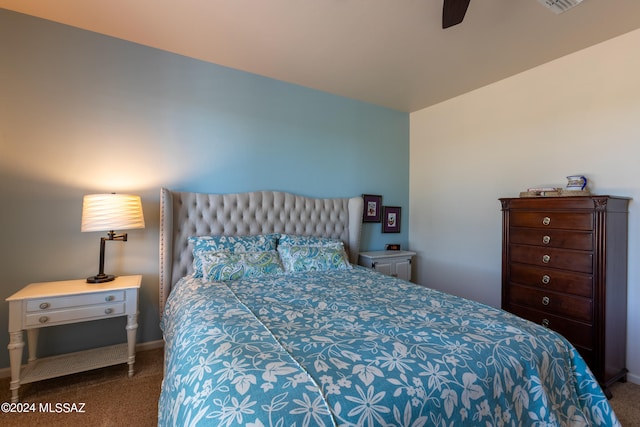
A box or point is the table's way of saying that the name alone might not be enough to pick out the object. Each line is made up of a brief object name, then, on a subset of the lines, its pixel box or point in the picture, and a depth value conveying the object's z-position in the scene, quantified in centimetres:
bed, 84
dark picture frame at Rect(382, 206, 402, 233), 381
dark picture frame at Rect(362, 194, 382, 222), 362
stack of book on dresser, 226
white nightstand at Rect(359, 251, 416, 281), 330
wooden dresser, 199
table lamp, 199
